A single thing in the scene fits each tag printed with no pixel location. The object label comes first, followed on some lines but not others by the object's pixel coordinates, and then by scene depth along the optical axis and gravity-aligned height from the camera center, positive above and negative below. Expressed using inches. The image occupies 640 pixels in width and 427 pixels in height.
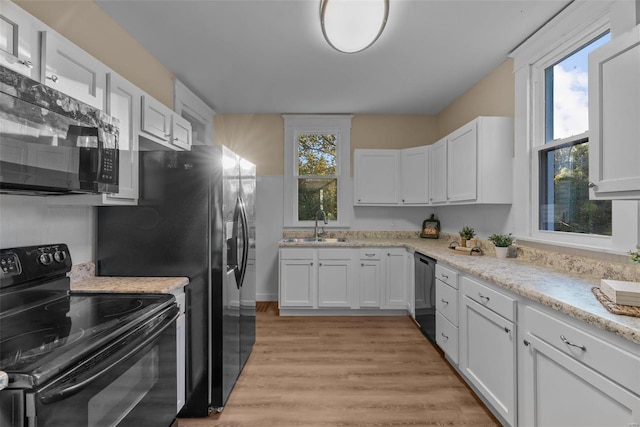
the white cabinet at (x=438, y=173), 133.0 +19.4
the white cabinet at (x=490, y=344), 65.1 -30.8
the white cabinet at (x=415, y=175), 150.5 +20.2
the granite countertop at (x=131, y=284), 63.7 -15.3
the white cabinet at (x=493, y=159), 105.9 +19.9
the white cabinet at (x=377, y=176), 159.5 +20.4
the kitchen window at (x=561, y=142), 73.0 +21.5
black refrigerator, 75.5 -6.7
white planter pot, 100.3 -11.6
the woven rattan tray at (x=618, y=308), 44.3 -13.6
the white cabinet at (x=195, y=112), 124.5 +46.4
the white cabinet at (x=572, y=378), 40.8 -24.8
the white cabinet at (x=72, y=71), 53.2 +27.2
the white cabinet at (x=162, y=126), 79.4 +25.5
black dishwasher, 111.6 -30.4
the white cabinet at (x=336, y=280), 144.1 -30.1
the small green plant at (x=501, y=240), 100.3 -7.9
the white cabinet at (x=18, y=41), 46.2 +27.1
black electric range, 34.5 -17.4
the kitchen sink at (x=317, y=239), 161.8 -12.8
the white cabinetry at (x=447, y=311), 92.8 -30.4
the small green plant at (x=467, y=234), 120.7 -7.0
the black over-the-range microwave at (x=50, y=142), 40.4 +10.8
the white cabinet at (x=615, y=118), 48.1 +16.3
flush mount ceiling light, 65.6 +42.9
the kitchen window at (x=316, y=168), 169.8 +26.0
